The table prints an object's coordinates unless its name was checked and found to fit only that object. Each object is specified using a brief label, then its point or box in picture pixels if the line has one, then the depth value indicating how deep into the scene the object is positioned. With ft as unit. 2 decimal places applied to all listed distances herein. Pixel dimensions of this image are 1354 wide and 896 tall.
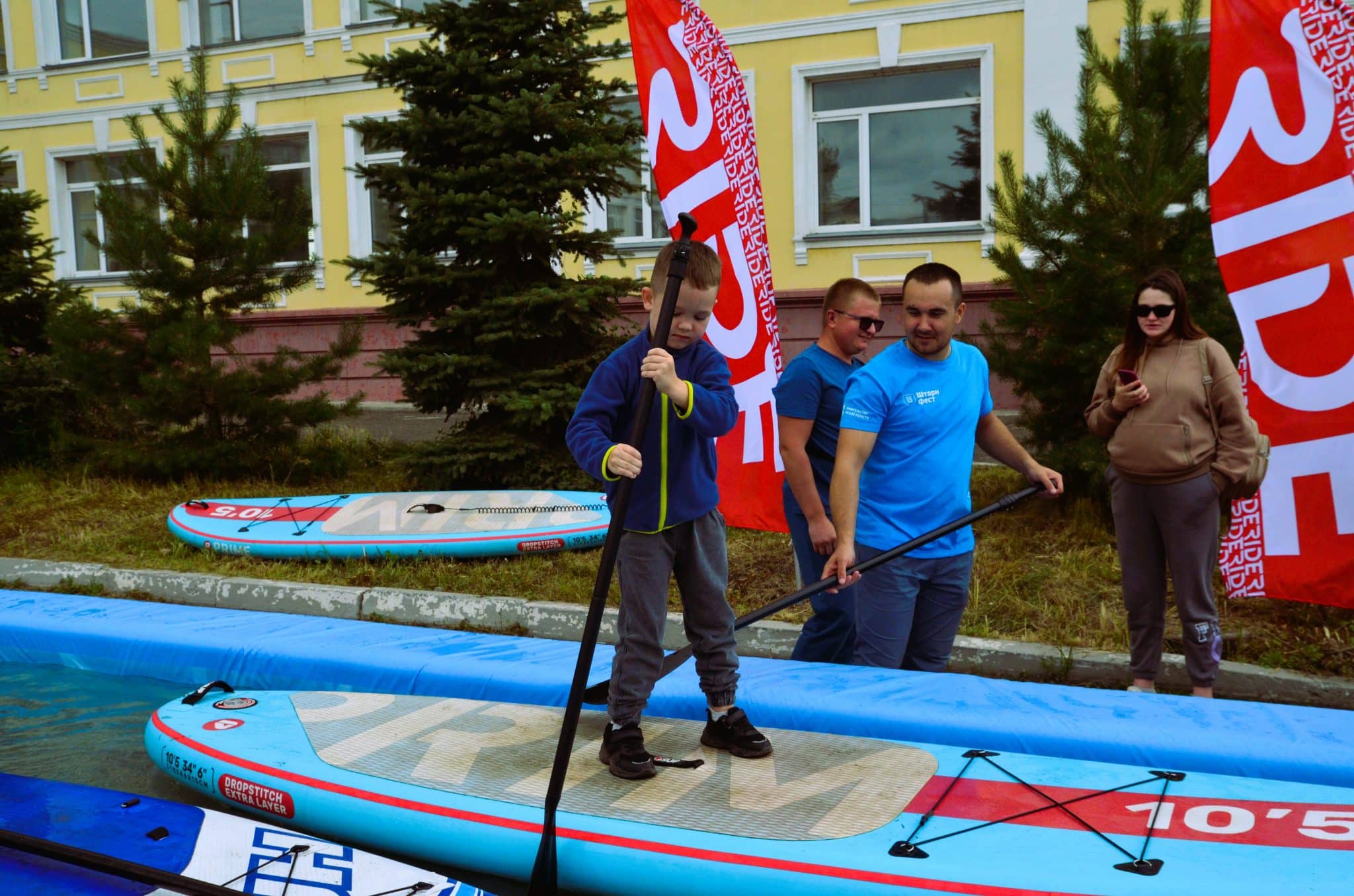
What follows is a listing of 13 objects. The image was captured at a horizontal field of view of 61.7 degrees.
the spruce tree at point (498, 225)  28.89
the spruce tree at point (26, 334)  36.65
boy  11.29
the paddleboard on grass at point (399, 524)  24.71
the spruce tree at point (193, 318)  32.53
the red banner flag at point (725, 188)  19.67
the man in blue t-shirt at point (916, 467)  13.34
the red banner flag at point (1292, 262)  16.72
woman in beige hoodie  14.80
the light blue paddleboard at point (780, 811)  9.87
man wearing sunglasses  14.65
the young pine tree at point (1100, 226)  22.34
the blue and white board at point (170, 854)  10.11
